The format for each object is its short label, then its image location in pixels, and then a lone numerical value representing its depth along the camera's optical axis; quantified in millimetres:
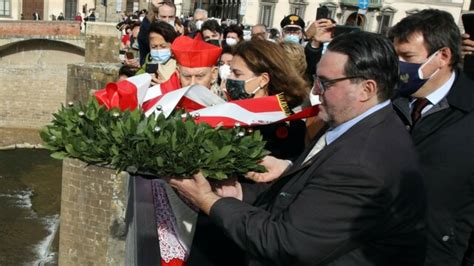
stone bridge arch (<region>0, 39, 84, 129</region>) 22391
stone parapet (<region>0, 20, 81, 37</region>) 23422
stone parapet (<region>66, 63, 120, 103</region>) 9539
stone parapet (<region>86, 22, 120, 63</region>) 16153
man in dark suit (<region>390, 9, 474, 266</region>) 2484
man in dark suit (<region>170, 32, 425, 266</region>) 1793
